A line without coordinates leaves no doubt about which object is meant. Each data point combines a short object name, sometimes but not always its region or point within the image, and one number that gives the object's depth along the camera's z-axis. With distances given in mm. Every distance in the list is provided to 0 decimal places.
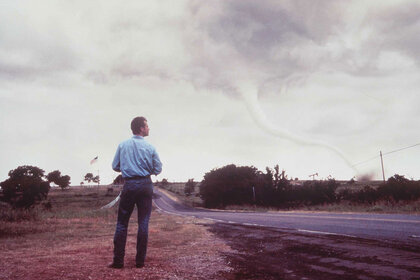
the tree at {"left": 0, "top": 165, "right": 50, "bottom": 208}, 37869
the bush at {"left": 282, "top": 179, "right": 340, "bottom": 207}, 36147
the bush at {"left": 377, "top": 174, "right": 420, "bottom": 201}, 27125
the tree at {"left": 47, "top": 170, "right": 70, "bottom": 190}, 114188
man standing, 4284
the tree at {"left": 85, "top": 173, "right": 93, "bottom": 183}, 150750
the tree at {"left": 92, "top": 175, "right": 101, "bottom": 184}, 150138
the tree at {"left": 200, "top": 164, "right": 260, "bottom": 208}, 44144
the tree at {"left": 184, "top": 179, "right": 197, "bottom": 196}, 99175
